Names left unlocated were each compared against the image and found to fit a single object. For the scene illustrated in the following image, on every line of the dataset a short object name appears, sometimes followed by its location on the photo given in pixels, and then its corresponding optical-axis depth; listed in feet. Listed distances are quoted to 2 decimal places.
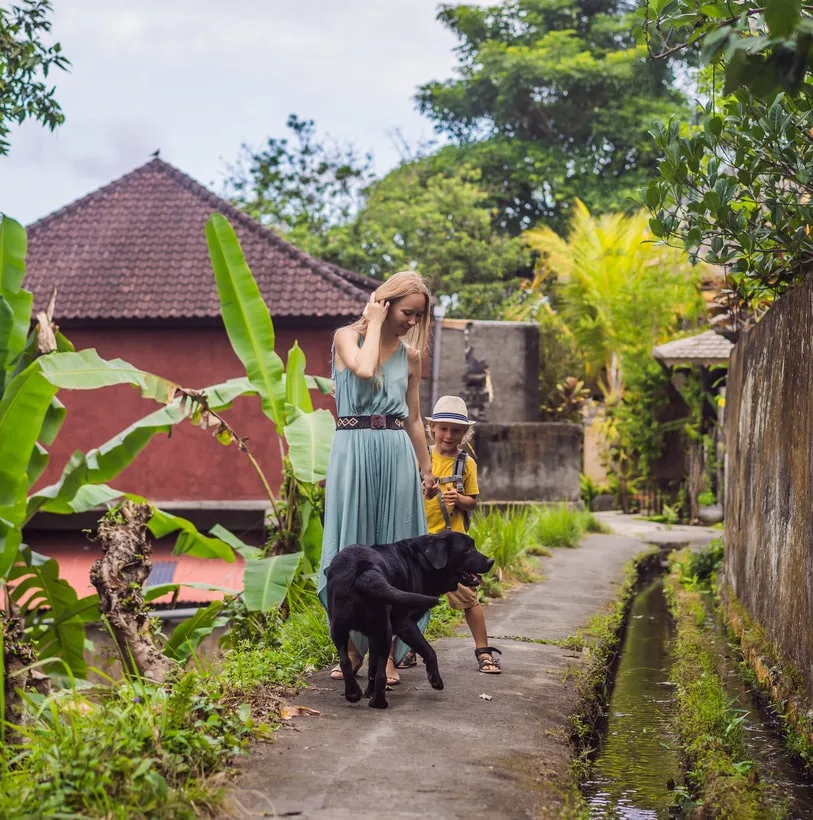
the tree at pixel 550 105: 110.22
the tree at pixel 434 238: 81.15
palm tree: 76.74
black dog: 14.37
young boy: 18.20
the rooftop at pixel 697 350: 56.90
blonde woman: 16.60
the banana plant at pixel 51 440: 20.13
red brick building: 52.06
